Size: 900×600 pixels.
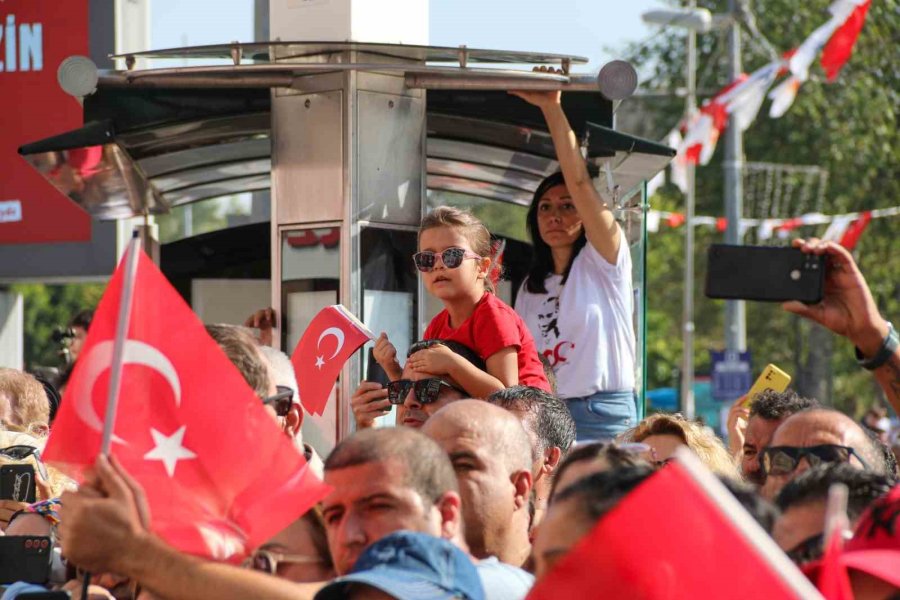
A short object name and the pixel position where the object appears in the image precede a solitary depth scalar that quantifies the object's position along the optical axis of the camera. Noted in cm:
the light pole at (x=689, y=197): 2502
